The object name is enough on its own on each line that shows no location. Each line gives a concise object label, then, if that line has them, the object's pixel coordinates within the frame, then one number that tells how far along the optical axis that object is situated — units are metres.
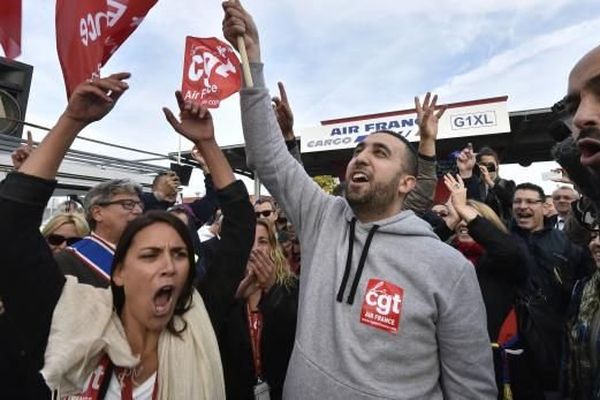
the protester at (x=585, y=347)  1.63
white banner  11.88
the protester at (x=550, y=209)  4.44
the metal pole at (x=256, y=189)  12.68
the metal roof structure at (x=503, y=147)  12.66
